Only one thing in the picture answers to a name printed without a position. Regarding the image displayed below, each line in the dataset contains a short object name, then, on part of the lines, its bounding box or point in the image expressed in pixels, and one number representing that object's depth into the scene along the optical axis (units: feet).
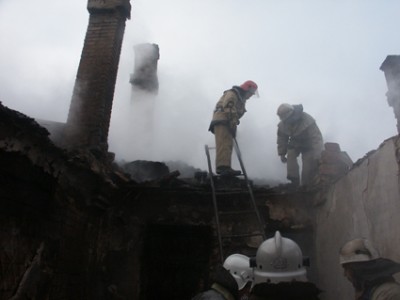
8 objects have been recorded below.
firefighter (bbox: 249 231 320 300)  6.56
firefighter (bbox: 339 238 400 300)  7.19
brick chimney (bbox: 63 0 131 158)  18.33
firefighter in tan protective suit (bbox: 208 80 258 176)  21.10
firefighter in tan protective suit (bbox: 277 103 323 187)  21.15
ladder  16.47
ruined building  11.14
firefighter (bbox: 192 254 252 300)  6.42
